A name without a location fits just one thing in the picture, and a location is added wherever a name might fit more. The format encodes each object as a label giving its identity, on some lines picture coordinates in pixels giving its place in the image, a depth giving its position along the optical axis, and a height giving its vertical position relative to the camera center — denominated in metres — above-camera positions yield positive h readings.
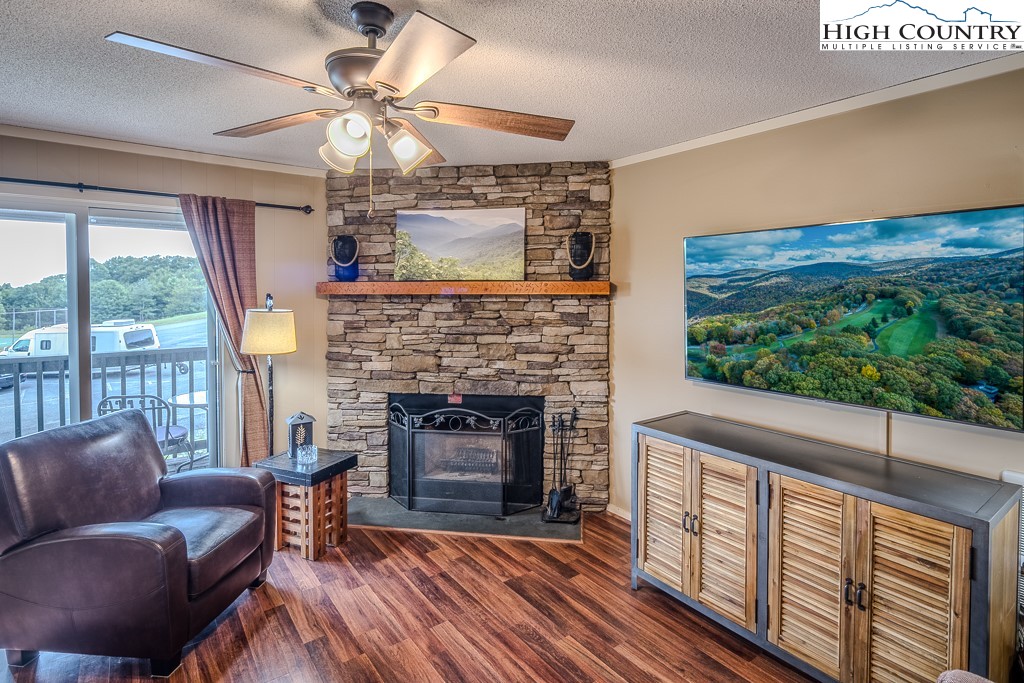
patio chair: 3.46 -0.65
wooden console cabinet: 1.72 -0.88
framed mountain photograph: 3.66 +0.60
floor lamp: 3.16 -0.03
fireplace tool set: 3.58 -1.08
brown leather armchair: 2.04 -0.96
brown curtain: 3.46 +0.39
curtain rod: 2.95 +0.84
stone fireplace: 3.65 -0.01
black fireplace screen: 3.72 -0.92
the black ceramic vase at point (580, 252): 3.50 +0.52
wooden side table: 3.06 -1.06
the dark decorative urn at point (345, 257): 3.77 +0.52
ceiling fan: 1.35 +0.74
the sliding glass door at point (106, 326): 3.06 +0.01
